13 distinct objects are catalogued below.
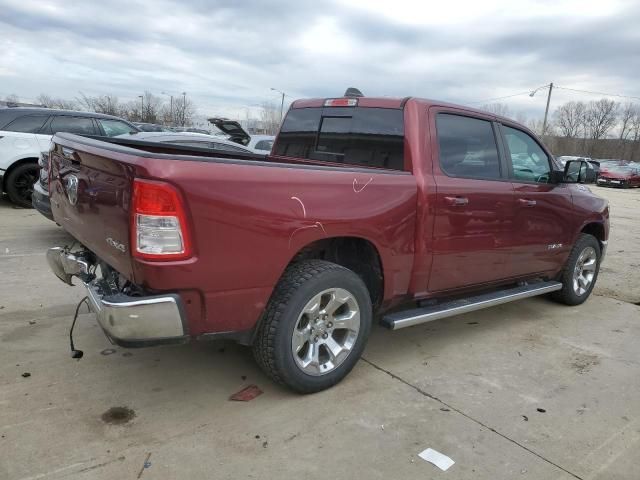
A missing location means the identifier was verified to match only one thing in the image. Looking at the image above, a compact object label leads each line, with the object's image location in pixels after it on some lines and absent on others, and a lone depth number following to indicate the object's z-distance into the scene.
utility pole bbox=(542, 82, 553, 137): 47.78
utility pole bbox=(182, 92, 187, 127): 65.96
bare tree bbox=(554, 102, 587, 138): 88.50
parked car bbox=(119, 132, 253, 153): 8.25
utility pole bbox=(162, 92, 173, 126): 66.88
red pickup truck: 2.61
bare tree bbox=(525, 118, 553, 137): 67.47
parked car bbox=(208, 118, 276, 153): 12.47
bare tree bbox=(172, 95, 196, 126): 65.00
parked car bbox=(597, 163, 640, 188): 30.53
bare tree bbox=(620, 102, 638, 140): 86.99
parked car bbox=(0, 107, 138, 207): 8.91
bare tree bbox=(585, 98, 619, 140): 88.15
